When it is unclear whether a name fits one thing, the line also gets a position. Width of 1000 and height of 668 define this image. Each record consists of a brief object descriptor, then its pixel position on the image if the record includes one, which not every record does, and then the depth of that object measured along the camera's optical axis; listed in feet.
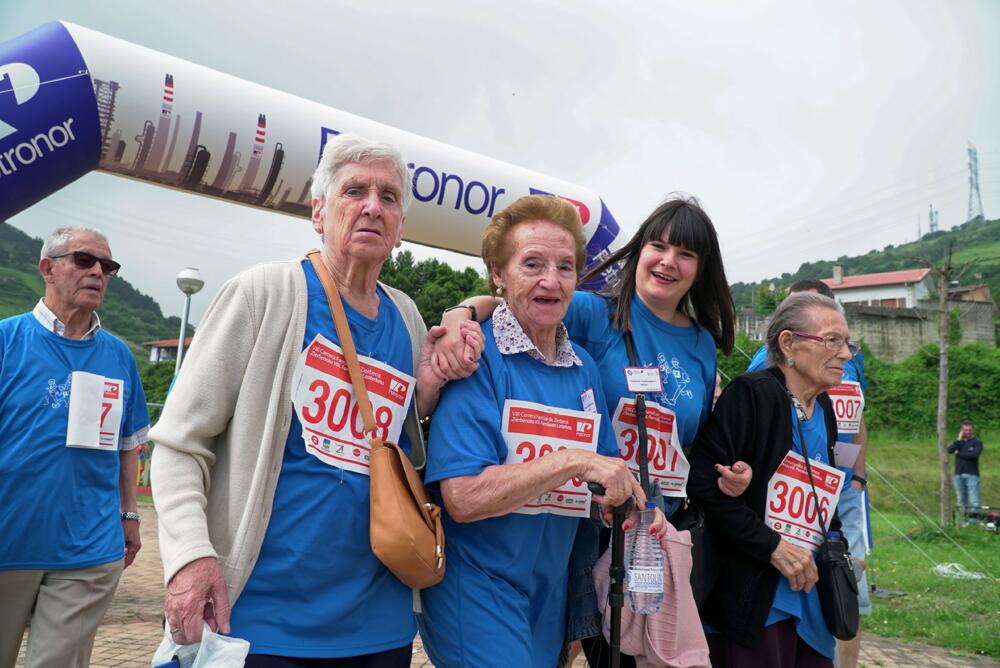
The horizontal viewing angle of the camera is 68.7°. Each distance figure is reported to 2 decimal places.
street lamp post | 45.11
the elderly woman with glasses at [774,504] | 8.20
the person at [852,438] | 12.25
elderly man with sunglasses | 10.79
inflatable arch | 13.12
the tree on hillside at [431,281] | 128.77
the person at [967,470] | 49.83
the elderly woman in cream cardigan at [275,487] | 5.44
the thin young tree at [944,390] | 45.98
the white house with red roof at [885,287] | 198.49
